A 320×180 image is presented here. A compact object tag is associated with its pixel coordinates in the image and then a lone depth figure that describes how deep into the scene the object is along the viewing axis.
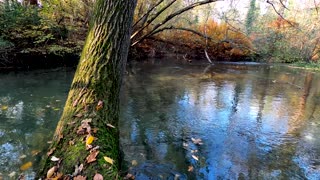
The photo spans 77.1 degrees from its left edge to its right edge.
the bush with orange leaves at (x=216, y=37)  11.19
